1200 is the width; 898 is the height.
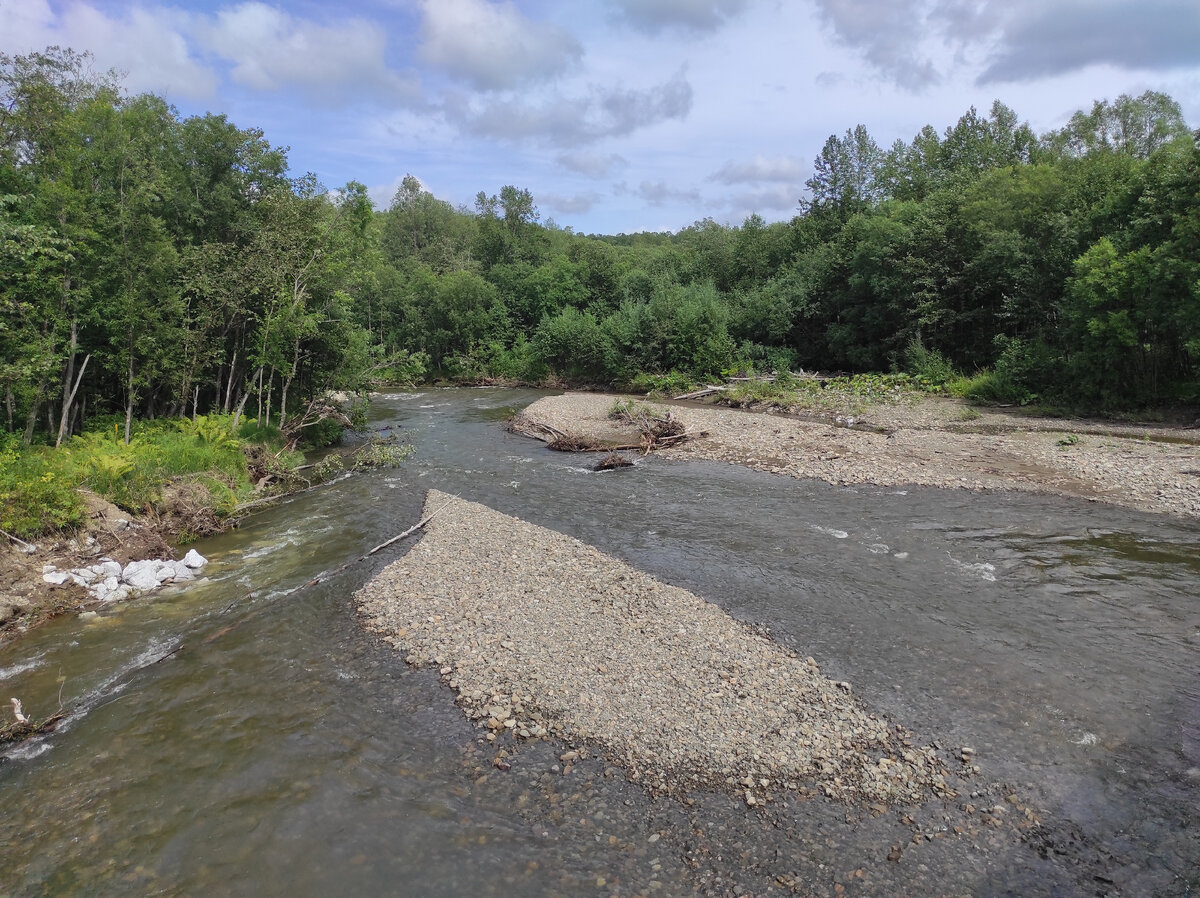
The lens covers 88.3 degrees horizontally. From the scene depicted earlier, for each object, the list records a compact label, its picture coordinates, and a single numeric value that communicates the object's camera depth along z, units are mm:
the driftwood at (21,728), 8453
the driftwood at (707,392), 41844
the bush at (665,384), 44406
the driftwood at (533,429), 29750
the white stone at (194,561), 14406
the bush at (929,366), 36375
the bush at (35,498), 13297
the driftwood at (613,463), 23672
